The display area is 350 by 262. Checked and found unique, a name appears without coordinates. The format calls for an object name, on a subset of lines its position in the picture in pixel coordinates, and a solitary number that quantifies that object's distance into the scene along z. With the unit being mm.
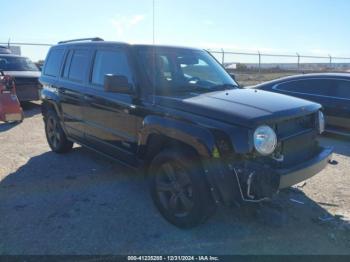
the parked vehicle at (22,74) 12219
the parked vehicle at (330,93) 7637
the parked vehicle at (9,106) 9578
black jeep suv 3529
